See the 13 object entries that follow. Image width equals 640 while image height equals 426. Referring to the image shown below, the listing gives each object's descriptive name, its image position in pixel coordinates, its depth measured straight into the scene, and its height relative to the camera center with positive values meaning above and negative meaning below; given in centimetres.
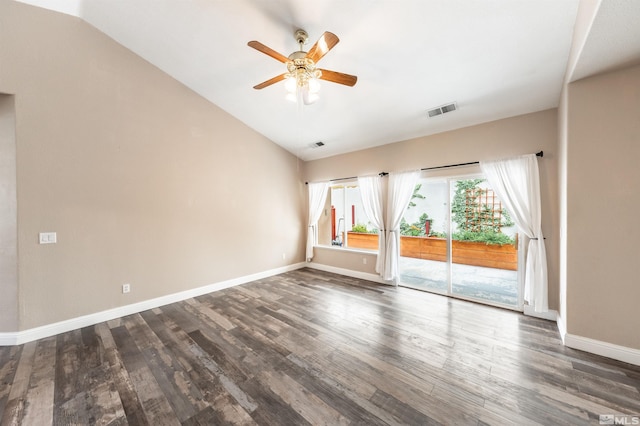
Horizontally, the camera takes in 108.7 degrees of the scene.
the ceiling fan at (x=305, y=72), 212 +144
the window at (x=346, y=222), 533 -27
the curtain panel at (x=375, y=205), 462 +11
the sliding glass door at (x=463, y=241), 364 -55
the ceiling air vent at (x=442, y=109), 332 +150
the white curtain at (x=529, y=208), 308 +1
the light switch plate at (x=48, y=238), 277 -29
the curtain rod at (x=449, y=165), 367 +74
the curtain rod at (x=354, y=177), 464 +75
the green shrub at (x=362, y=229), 519 -44
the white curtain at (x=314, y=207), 580 +10
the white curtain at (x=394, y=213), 436 -5
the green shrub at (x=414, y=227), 437 -34
